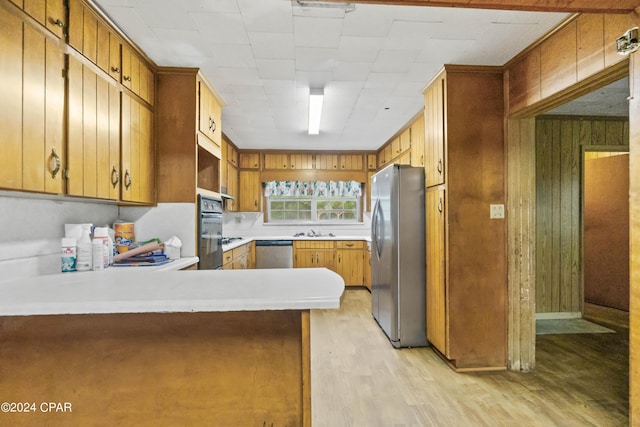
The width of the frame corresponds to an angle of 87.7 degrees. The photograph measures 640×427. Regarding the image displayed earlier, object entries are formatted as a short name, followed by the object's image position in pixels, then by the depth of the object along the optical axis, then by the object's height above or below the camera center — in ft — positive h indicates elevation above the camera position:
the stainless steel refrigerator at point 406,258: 10.25 -1.29
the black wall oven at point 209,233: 9.20 -0.47
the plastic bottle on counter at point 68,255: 6.17 -0.71
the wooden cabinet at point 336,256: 18.17 -2.15
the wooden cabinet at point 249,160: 19.01 +3.20
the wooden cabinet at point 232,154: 16.44 +3.22
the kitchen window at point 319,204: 20.07 +0.78
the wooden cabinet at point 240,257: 12.34 -1.76
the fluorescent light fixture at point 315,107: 10.01 +3.58
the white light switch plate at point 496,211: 8.82 +0.14
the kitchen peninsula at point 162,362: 3.88 -1.74
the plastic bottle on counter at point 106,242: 6.69 -0.53
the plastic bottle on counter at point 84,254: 6.36 -0.71
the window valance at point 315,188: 19.70 +1.69
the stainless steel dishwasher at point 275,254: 18.10 -2.03
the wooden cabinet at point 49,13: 4.85 +3.11
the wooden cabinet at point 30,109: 4.43 +1.57
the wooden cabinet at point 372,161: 19.51 +3.25
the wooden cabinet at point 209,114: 9.37 +3.11
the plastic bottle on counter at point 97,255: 6.52 -0.75
